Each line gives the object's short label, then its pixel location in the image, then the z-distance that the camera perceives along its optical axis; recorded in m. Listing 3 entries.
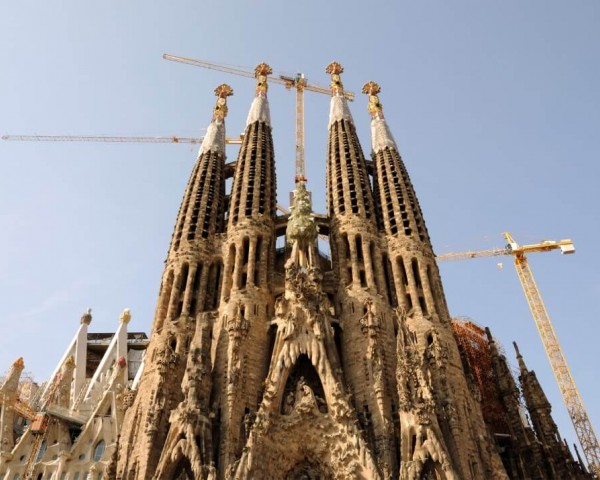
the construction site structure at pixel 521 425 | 26.92
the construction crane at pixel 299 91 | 50.88
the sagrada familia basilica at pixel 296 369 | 21.33
